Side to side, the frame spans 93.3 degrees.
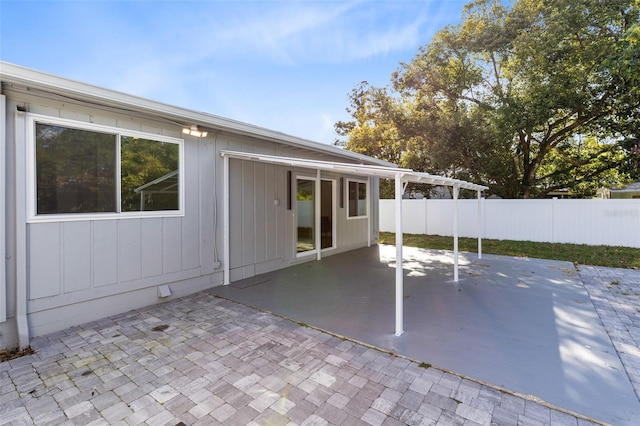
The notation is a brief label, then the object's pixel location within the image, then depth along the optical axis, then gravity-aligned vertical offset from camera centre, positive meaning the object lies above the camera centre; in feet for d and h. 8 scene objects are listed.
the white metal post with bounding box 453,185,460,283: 17.66 -2.08
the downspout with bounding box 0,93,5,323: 9.84 -0.11
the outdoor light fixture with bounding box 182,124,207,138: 14.80 +3.93
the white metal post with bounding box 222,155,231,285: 16.78 +0.26
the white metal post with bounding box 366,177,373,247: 31.63 +0.06
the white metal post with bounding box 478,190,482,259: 23.84 -1.81
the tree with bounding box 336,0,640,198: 25.44 +11.23
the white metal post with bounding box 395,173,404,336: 10.66 -1.71
